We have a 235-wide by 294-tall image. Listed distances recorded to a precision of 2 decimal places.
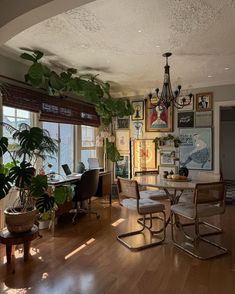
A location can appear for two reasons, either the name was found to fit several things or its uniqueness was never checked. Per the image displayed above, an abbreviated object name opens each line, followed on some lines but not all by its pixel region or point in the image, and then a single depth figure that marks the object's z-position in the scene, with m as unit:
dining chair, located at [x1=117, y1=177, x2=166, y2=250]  2.98
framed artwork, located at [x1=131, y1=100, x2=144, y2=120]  5.67
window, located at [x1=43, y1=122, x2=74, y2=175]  4.39
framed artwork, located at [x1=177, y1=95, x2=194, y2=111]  5.18
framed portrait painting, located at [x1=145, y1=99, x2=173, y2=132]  5.38
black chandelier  3.39
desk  4.80
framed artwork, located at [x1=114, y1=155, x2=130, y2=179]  5.88
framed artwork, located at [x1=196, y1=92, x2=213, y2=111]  5.04
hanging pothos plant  3.25
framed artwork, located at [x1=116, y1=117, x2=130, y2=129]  5.86
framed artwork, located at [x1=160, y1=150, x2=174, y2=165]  5.37
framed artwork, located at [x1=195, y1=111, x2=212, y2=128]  5.03
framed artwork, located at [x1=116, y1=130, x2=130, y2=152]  5.84
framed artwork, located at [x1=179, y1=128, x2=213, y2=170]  5.01
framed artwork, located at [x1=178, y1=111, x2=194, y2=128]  5.18
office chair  3.84
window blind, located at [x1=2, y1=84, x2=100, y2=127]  3.36
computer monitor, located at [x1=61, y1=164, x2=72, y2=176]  4.29
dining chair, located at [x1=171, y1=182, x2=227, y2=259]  2.75
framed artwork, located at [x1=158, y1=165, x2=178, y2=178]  5.33
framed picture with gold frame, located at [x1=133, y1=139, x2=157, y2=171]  5.56
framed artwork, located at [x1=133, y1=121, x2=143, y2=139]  5.71
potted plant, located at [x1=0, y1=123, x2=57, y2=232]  2.55
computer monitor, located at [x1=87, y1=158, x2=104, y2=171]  5.12
